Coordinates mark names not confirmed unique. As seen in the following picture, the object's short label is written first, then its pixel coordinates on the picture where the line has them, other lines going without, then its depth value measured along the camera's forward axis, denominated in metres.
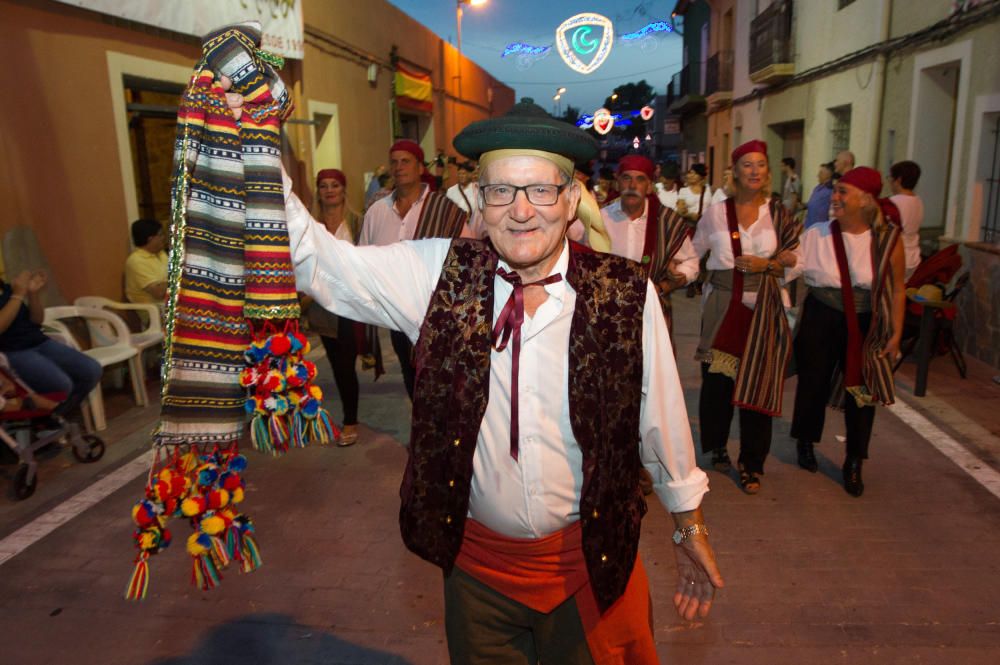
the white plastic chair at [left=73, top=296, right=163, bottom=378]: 6.44
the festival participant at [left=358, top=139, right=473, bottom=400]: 5.22
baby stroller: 4.68
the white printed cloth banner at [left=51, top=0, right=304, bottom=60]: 6.97
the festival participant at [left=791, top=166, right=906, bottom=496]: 4.42
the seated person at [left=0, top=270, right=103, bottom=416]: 4.86
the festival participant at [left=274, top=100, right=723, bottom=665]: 1.92
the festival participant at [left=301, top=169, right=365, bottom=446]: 5.36
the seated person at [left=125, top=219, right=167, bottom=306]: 6.78
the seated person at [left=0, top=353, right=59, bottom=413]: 4.65
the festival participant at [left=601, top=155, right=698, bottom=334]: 4.66
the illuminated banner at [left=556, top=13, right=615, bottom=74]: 15.78
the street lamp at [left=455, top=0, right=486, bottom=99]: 27.32
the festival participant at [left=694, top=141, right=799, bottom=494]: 4.56
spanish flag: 17.02
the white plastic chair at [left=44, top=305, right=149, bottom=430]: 5.83
